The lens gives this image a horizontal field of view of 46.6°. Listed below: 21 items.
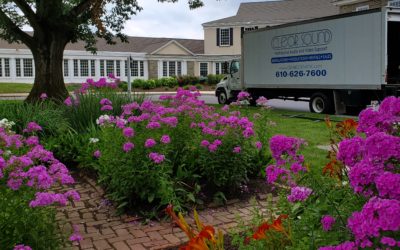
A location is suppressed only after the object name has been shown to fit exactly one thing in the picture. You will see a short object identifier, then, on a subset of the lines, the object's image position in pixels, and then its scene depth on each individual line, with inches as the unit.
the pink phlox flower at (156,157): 176.6
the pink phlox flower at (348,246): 71.4
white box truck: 588.7
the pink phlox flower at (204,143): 197.5
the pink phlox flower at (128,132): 182.4
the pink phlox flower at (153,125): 189.9
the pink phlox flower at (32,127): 200.1
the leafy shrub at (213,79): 1887.3
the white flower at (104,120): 225.1
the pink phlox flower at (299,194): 106.9
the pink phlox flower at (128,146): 180.9
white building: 1788.9
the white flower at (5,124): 222.7
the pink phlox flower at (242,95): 245.2
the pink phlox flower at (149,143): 178.5
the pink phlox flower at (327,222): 85.4
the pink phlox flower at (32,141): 163.9
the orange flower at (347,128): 148.6
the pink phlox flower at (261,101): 239.2
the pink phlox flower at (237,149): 196.9
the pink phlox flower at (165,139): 182.9
